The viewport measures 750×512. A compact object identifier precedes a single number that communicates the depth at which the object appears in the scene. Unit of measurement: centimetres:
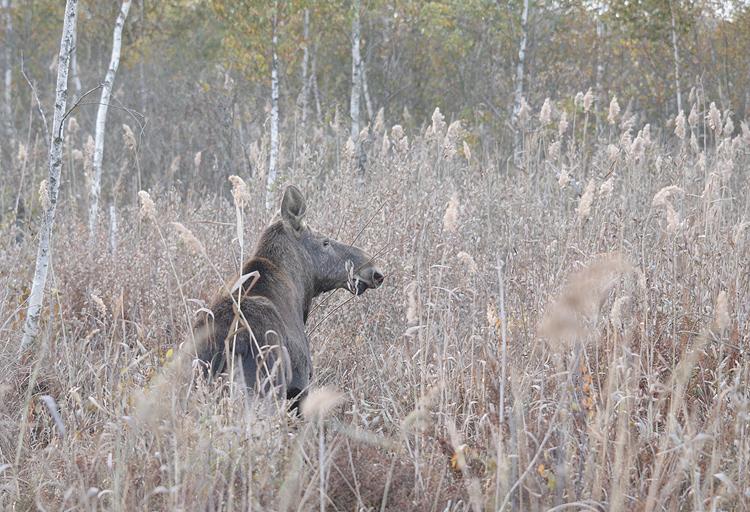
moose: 941
